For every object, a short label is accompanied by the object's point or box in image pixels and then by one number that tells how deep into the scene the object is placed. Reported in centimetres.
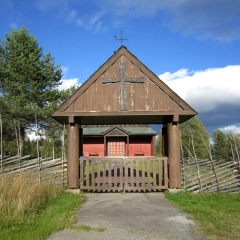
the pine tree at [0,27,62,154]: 2453
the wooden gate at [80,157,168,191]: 1024
